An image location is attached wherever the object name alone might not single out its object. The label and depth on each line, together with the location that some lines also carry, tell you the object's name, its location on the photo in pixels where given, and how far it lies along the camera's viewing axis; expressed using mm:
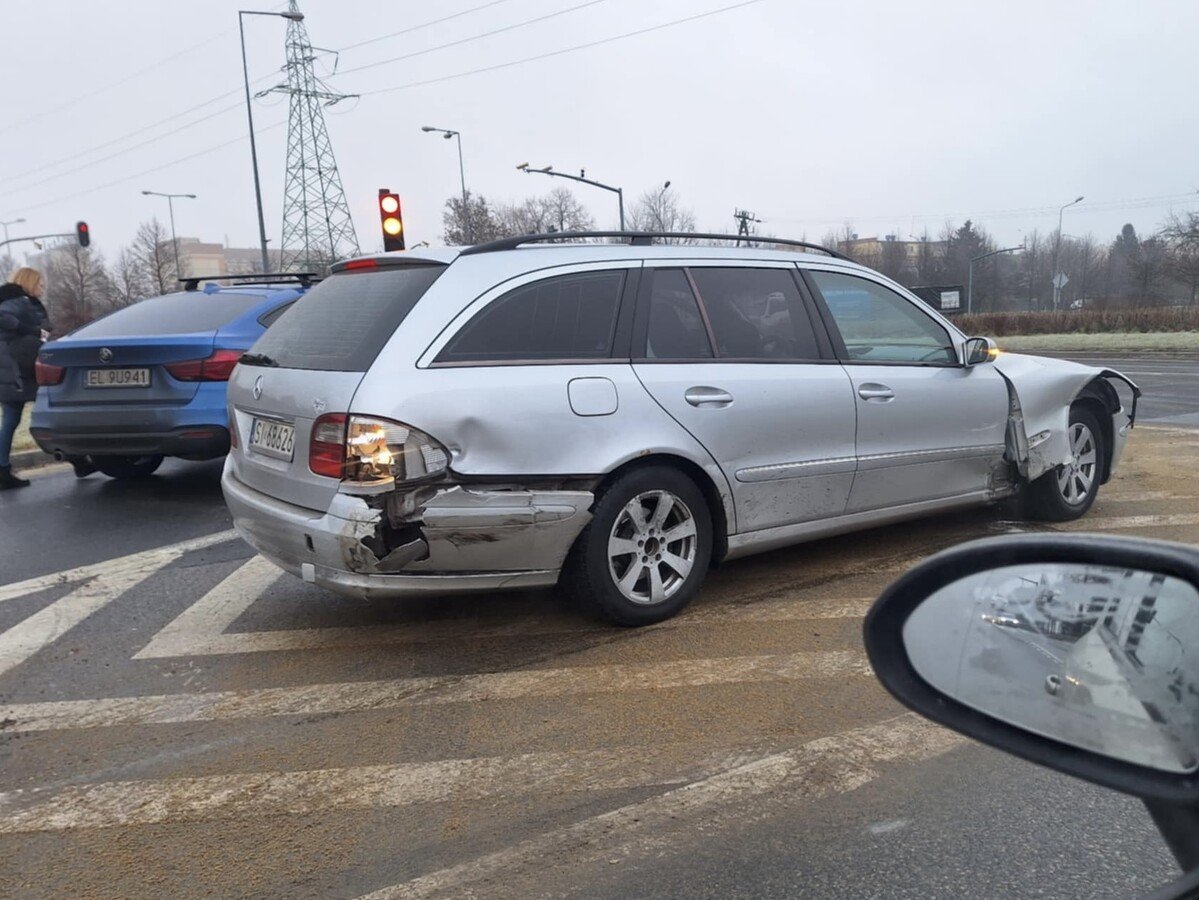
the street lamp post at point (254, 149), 29891
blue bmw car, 6762
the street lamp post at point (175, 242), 54412
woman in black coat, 8094
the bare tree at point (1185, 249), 44853
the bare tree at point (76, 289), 50156
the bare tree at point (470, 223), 34012
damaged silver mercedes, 3654
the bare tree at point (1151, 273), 49062
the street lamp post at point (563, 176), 28406
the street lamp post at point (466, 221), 32594
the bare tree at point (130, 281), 56125
